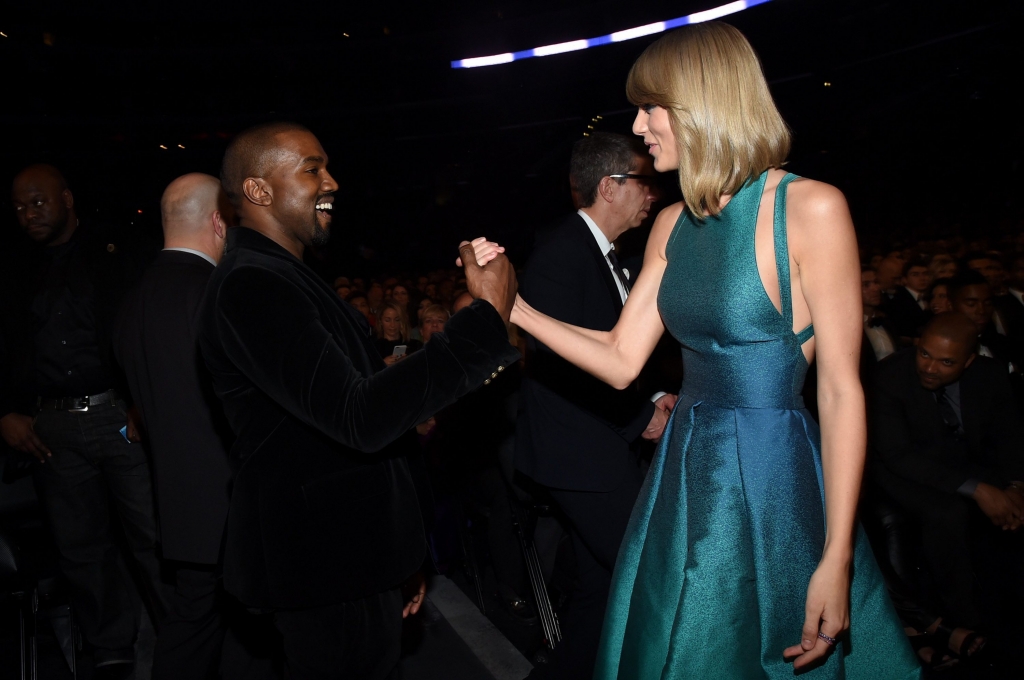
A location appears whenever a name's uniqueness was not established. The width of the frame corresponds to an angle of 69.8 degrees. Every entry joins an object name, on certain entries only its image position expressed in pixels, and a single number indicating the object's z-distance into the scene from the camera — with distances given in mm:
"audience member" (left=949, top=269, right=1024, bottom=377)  4500
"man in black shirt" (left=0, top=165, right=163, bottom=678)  3014
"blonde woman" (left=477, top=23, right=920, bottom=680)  1331
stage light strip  12320
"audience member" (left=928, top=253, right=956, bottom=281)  5821
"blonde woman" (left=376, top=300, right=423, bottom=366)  5395
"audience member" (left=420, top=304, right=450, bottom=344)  4961
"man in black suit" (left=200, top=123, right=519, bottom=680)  1385
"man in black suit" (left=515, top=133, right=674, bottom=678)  2479
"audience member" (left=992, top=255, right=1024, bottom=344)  5035
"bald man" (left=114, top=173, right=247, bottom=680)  2447
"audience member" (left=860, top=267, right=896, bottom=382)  4297
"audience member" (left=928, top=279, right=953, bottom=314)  4750
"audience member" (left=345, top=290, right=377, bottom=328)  6778
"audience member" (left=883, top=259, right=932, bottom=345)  5746
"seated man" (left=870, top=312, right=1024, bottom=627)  3150
